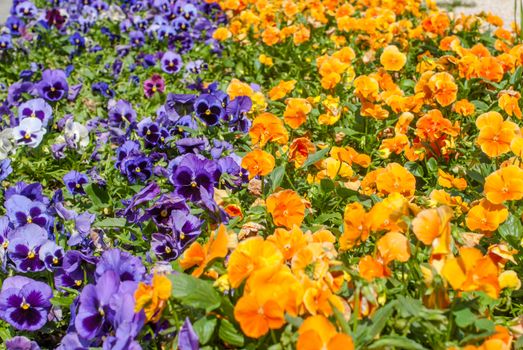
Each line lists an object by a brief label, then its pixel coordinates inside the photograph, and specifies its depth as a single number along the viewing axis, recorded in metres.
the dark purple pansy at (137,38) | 5.09
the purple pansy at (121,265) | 1.95
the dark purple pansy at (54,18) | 5.33
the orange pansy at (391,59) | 3.49
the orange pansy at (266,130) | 2.57
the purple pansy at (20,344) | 2.00
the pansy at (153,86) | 4.16
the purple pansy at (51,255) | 2.24
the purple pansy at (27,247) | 2.25
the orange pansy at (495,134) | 2.44
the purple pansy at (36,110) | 3.41
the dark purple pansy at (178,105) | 3.22
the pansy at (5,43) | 4.80
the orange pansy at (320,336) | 1.39
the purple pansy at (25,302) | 2.08
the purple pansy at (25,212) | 2.46
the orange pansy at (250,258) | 1.62
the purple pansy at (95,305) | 1.81
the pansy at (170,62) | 4.46
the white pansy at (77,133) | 3.43
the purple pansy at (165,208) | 2.25
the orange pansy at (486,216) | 2.19
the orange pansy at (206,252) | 1.72
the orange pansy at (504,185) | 2.10
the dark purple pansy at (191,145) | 2.89
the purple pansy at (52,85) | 3.71
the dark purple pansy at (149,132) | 3.14
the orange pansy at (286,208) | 2.23
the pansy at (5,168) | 2.93
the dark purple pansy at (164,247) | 2.21
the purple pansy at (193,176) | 2.38
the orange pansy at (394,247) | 1.74
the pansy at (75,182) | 2.86
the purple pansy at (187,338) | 1.58
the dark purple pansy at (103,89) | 4.16
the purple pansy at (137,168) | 2.80
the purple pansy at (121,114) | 3.55
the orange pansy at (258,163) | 2.36
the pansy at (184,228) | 2.20
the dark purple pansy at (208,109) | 3.10
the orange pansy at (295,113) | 2.94
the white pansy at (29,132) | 3.26
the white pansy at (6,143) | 3.26
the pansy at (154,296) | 1.58
